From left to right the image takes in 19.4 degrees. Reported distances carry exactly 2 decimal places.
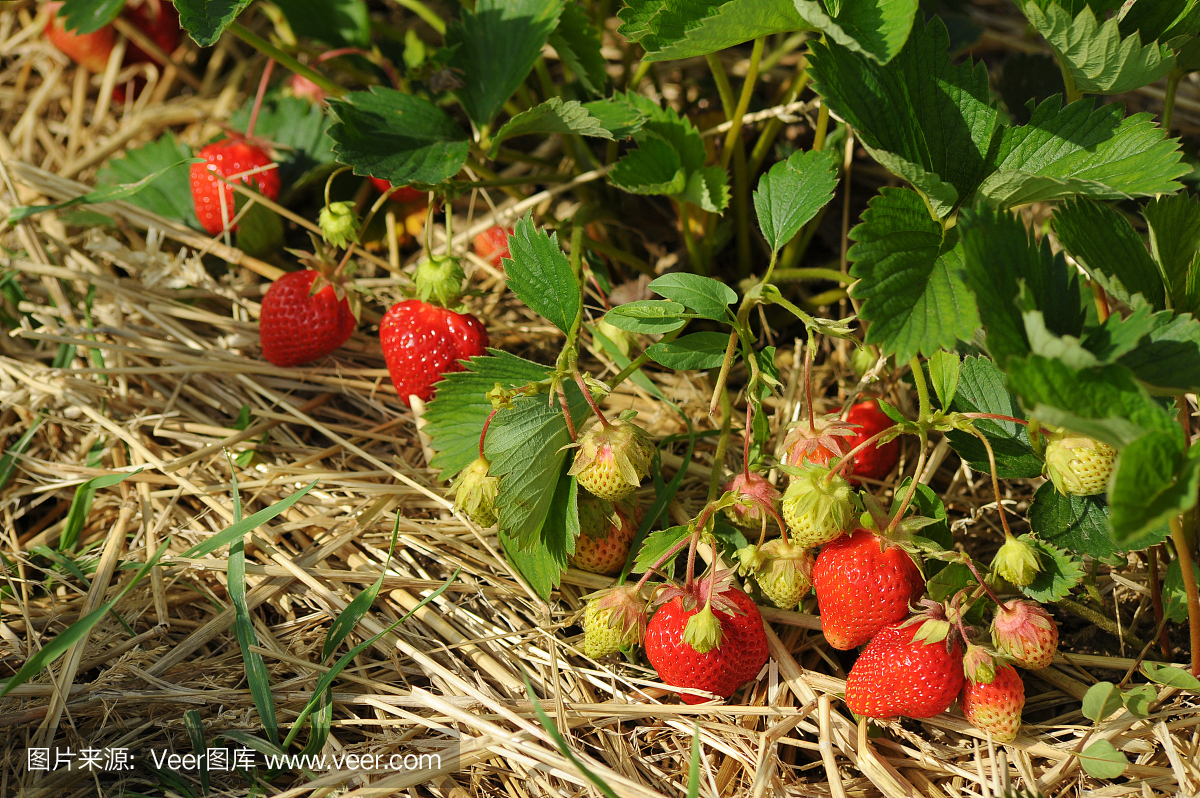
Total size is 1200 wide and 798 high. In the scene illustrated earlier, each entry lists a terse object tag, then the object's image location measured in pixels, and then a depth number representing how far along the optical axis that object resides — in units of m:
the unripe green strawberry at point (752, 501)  0.91
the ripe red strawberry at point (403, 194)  1.04
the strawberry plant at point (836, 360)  0.88
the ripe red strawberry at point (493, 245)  1.04
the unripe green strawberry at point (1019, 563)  0.90
